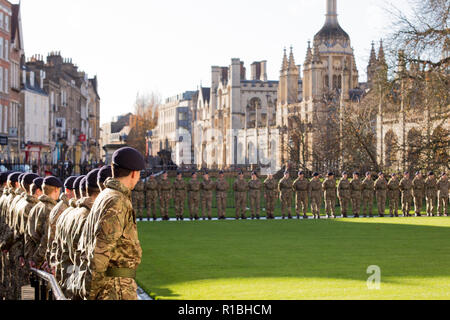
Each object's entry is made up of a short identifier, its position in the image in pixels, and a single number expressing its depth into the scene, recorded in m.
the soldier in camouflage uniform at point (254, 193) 36.34
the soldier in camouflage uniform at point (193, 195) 36.09
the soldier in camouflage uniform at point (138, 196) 36.47
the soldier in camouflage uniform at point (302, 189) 36.59
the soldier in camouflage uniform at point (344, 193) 37.17
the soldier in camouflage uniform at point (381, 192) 37.41
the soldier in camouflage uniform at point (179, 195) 35.97
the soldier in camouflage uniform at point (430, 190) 38.00
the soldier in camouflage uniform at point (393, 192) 38.22
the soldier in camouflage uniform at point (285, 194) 36.59
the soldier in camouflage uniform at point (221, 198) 36.21
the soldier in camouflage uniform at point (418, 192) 38.28
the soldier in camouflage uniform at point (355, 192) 37.44
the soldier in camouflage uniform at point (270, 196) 36.41
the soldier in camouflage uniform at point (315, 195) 36.56
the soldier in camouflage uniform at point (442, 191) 37.91
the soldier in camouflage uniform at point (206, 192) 36.31
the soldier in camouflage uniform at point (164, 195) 36.16
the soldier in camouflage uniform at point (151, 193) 36.62
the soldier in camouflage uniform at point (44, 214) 10.96
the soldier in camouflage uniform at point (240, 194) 36.41
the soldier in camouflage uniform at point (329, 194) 36.97
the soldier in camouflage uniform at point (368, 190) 37.69
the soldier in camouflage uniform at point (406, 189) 38.31
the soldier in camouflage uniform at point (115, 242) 7.15
